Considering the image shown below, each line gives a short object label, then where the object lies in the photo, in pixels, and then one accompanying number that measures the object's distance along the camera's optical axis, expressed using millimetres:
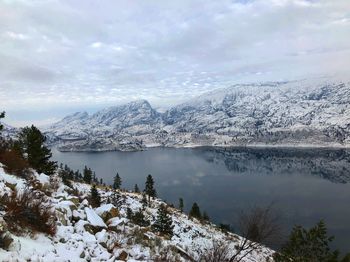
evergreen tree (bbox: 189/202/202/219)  96731
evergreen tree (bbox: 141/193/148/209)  79088
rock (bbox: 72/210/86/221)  14300
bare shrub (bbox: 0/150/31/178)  17786
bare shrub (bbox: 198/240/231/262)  15566
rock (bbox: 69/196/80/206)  16219
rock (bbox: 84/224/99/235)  13703
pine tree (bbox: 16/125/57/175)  31062
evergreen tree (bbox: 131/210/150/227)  52025
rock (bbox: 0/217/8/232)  9156
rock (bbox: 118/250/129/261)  12492
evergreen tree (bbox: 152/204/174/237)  48828
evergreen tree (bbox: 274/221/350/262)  37812
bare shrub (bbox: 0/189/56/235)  10664
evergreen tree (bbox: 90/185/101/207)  56353
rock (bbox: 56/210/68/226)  12812
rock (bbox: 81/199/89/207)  17109
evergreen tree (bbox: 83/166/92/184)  134975
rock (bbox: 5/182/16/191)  13555
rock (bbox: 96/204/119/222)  17517
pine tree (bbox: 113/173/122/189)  134812
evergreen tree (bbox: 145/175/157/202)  104562
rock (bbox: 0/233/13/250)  8773
